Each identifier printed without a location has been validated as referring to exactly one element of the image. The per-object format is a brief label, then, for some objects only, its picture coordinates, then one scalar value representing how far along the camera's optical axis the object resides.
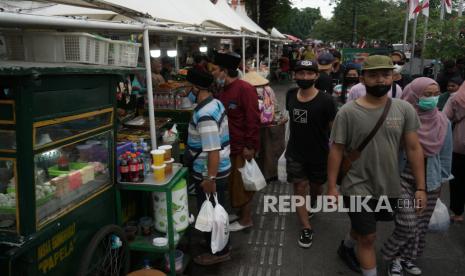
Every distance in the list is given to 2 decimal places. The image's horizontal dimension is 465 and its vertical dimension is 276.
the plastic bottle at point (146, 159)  3.59
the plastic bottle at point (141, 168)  3.37
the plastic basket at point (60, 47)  2.93
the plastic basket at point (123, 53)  3.44
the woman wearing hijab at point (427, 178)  3.46
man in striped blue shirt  3.51
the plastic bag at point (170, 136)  4.68
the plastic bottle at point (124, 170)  3.30
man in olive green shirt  3.05
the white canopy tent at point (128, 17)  2.38
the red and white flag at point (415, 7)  10.80
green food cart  2.15
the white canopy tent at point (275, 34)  21.47
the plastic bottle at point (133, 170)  3.31
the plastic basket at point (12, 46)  3.07
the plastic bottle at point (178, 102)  5.60
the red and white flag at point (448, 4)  11.15
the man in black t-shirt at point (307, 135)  4.08
